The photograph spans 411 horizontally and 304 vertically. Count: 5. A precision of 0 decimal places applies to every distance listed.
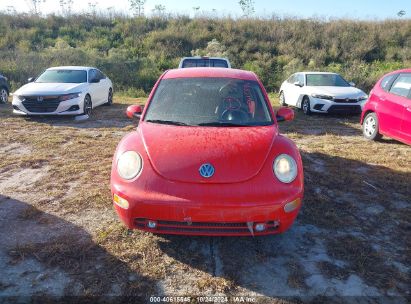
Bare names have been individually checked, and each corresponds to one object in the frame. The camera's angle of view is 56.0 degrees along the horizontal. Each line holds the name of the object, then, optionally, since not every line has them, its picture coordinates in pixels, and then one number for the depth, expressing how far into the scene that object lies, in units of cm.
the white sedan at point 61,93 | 995
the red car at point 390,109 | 714
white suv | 1070
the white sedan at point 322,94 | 1135
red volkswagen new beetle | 316
